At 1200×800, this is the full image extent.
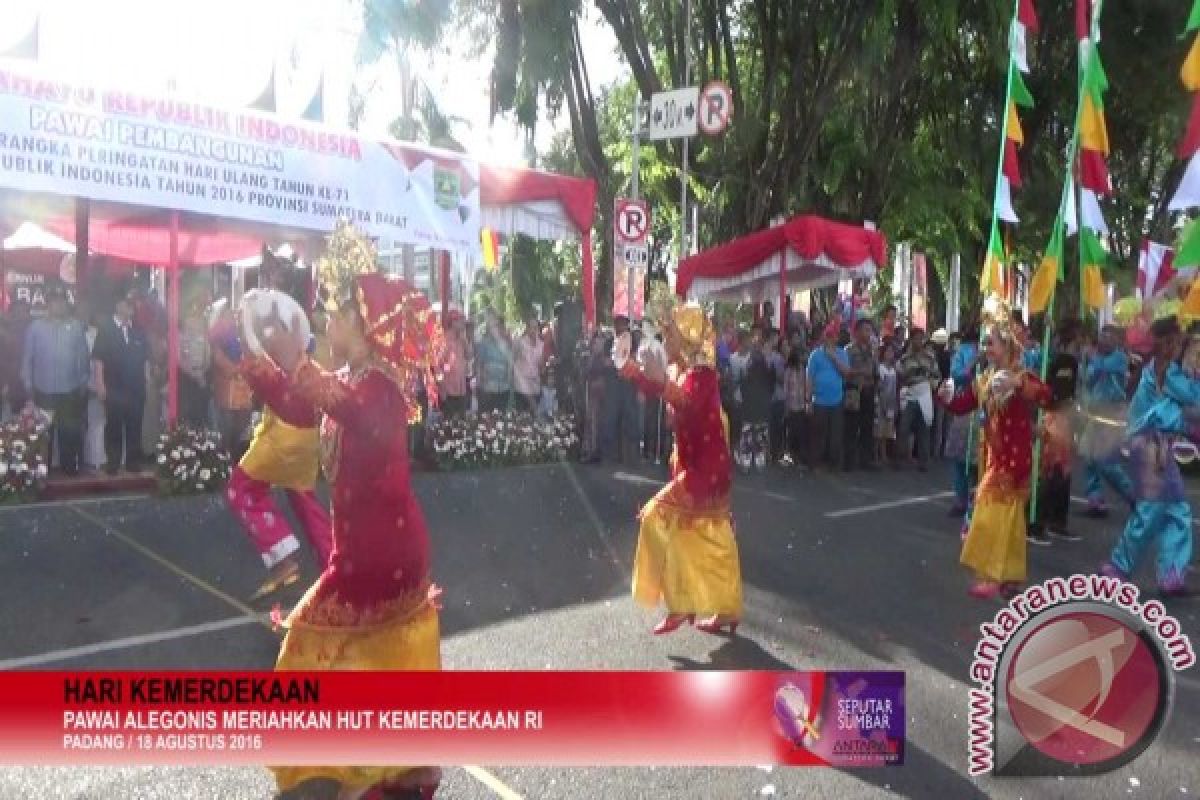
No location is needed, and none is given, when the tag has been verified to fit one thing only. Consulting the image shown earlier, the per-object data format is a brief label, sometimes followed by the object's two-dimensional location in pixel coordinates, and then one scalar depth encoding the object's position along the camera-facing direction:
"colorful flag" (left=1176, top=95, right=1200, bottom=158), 6.58
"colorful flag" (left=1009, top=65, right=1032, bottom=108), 8.42
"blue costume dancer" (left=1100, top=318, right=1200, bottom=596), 5.87
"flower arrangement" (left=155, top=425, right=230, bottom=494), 8.38
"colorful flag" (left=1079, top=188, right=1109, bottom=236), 7.33
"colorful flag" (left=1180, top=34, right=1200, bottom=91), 6.50
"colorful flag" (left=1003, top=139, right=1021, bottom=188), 8.61
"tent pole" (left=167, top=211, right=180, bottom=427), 8.67
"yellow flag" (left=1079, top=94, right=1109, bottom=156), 7.32
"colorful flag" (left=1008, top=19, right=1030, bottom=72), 8.74
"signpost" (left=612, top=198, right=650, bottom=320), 11.56
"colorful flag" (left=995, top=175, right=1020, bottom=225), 8.53
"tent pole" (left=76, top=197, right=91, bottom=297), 9.44
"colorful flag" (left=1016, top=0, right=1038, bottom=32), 8.81
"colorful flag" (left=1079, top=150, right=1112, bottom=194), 7.40
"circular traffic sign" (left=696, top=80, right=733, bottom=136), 13.54
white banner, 7.32
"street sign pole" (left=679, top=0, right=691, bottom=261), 15.29
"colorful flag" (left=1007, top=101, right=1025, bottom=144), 8.66
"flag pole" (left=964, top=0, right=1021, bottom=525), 8.25
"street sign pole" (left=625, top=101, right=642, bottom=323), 13.36
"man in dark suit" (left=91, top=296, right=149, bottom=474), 9.00
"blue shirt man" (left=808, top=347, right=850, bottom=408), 11.83
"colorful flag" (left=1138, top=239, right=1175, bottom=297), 15.73
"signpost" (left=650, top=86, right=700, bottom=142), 12.76
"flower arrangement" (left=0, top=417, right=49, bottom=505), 7.74
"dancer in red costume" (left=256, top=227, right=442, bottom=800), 3.08
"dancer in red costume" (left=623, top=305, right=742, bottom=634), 5.11
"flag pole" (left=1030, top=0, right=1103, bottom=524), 7.16
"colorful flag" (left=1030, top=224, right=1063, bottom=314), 7.08
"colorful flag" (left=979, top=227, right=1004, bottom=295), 8.25
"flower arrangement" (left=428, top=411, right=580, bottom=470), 10.62
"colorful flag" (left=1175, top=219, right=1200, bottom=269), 5.89
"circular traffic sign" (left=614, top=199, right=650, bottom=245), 11.55
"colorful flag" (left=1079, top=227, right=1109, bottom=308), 7.18
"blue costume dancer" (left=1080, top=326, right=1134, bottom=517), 8.18
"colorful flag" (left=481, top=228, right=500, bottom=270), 12.84
